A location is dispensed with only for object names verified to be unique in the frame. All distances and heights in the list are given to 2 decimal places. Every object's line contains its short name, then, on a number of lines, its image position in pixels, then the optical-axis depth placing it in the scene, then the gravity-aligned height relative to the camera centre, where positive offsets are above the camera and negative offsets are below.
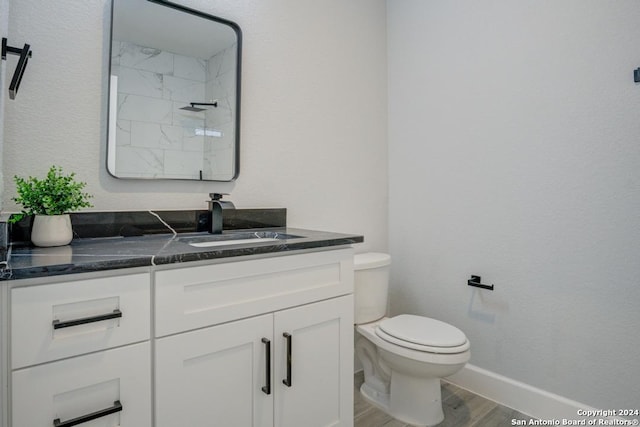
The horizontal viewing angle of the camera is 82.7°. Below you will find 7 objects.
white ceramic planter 1.16 -0.03
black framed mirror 1.47 +0.57
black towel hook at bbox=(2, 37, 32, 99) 1.10 +0.47
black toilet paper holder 1.97 -0.32
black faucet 1.58 +0.04
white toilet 1.62 -0.59
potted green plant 1.16 +0.06
